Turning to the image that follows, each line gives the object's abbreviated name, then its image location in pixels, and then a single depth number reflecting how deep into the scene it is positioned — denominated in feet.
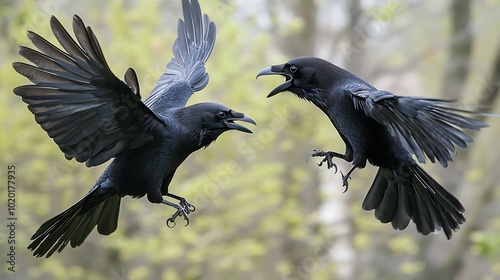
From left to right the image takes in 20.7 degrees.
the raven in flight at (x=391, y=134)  18.62
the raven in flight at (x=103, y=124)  18.84
